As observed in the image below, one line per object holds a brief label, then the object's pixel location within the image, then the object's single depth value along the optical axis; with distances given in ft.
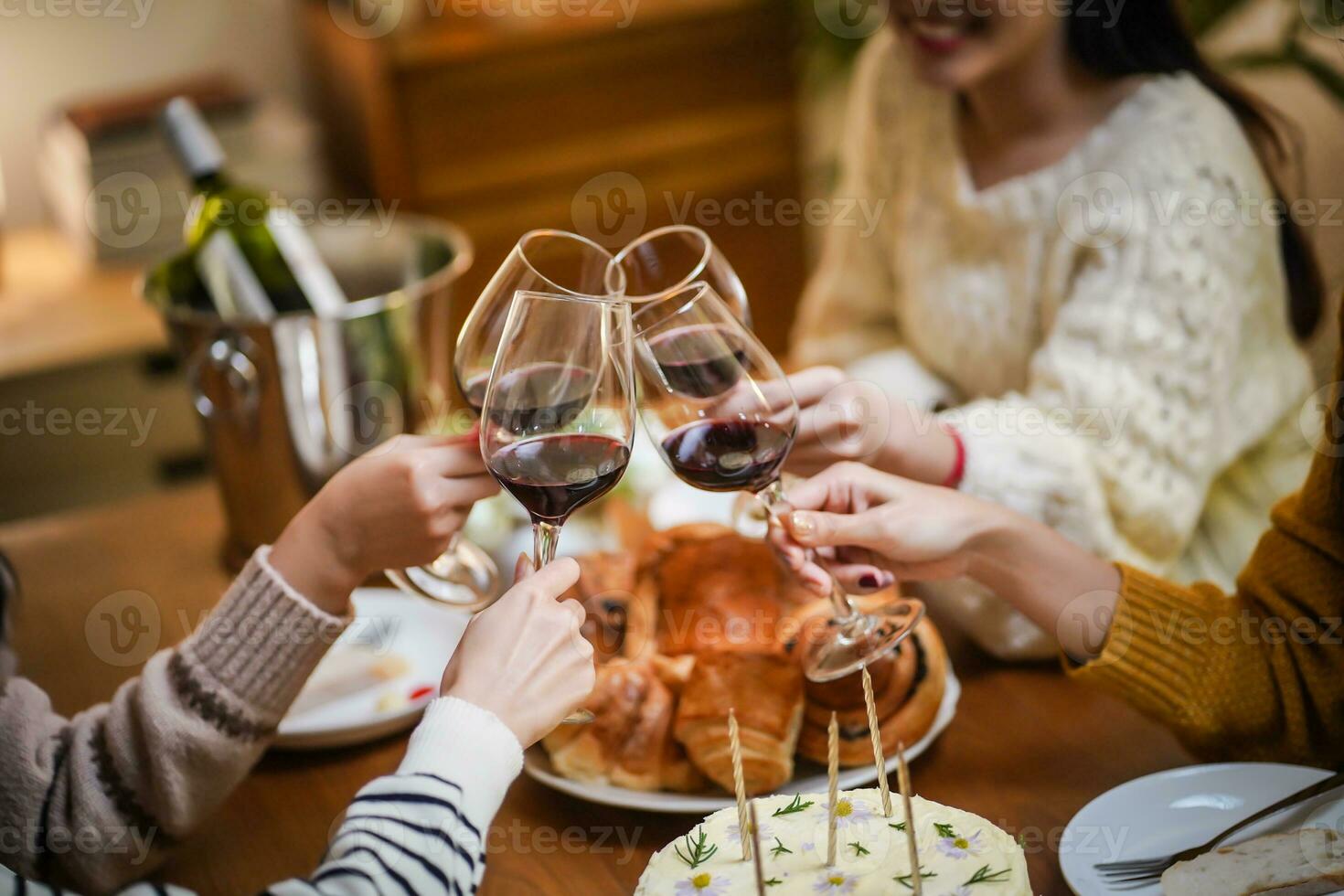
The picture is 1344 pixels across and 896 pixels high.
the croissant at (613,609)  3.49
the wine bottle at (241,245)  4.87
